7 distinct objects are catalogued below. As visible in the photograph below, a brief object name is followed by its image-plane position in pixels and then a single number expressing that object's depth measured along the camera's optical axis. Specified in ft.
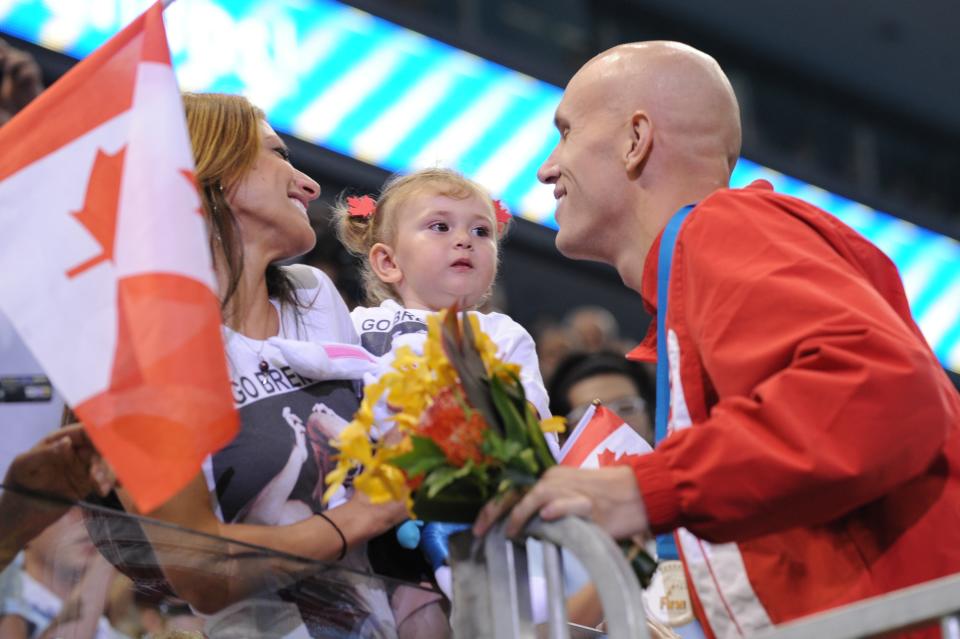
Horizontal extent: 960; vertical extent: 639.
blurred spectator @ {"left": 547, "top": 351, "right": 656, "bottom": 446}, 33.91
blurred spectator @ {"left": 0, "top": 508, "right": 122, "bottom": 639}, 15.15
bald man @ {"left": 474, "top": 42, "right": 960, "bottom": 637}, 14.19
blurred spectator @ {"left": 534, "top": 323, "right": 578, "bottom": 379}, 45.39
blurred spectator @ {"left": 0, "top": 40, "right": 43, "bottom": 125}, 29.48
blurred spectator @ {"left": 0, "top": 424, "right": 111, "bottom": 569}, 17.11
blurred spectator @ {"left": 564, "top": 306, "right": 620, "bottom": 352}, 46.75
